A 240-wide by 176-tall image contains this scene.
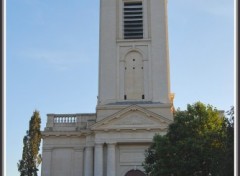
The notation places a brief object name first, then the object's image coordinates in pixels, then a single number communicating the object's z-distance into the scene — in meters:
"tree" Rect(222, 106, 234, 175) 17.27
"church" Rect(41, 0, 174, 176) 35.56
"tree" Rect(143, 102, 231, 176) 22.47
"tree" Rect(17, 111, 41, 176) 41.19
